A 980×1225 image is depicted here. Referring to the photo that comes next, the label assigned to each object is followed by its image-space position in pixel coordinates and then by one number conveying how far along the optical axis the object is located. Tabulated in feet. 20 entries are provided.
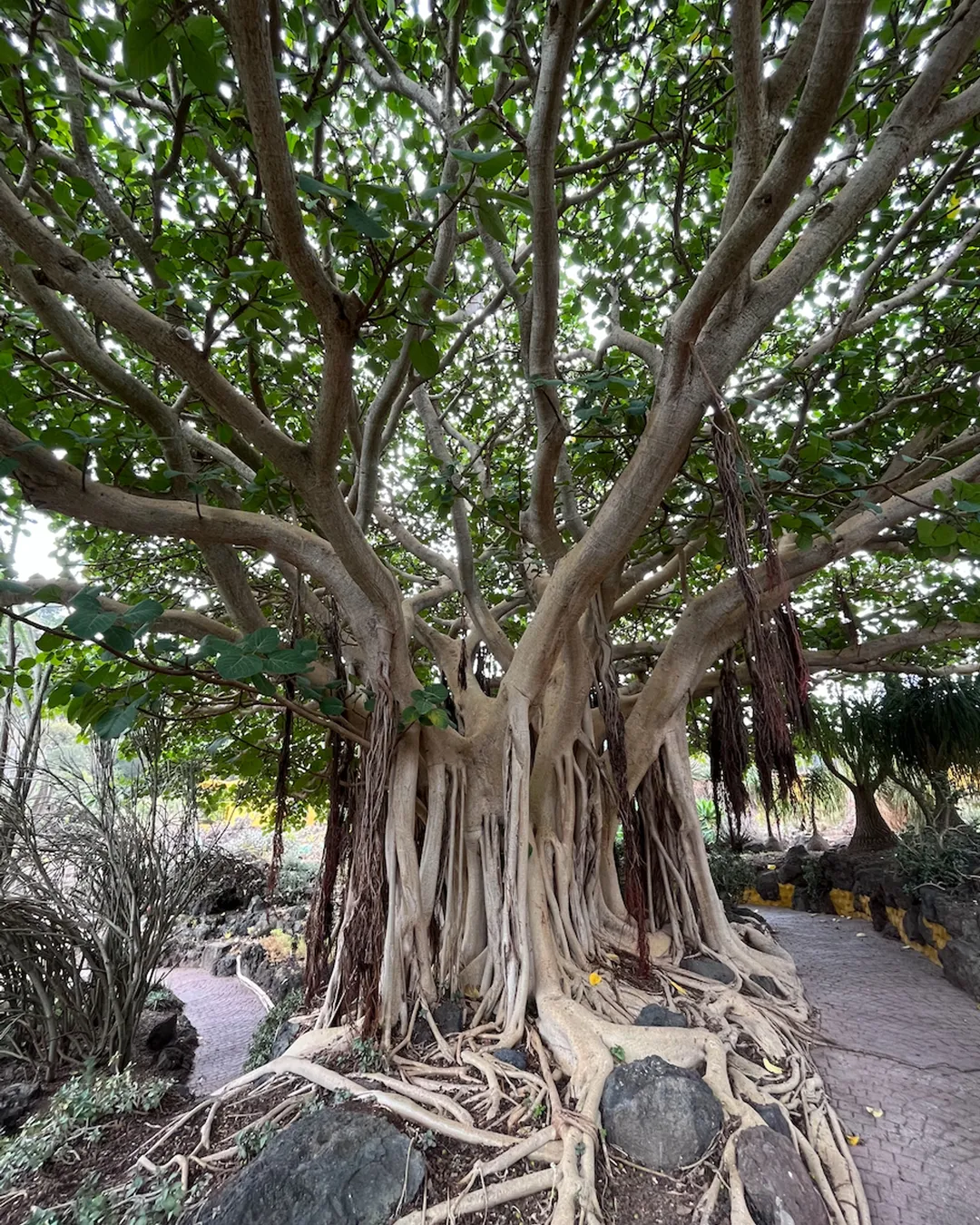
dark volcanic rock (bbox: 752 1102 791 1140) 6.28
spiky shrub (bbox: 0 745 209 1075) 10.20
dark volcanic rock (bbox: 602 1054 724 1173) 5.87
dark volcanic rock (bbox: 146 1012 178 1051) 11.41
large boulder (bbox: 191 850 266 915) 25.30
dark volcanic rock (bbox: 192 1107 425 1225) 5.21
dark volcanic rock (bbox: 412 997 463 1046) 7.97
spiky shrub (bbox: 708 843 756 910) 20.07
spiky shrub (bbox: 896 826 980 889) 13.47
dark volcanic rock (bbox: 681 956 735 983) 10.01
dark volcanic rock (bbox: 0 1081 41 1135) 8.82
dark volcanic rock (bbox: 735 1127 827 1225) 5.27
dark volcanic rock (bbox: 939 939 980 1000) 11.02
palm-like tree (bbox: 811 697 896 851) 20.02
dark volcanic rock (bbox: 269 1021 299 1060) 8.95
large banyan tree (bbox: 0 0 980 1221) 5.48
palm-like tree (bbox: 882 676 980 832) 17.89
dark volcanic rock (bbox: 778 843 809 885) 21.40
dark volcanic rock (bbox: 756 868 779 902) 21.75
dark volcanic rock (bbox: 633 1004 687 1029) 8.07
